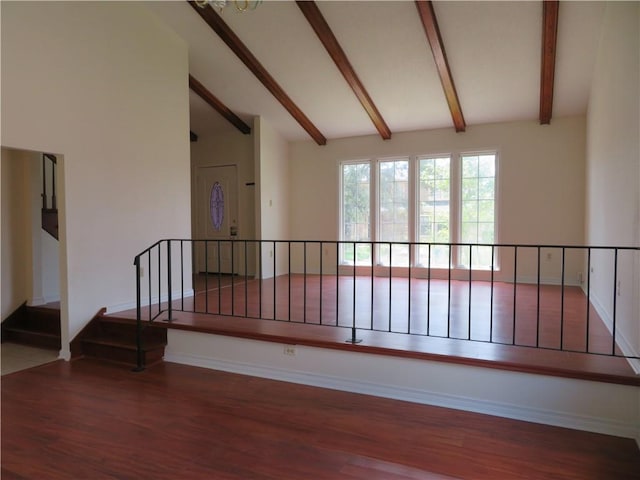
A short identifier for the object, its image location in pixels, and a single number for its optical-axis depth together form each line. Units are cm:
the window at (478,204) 611
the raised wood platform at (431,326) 253
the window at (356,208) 689
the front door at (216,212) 689
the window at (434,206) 634
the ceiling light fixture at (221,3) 285
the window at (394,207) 661
